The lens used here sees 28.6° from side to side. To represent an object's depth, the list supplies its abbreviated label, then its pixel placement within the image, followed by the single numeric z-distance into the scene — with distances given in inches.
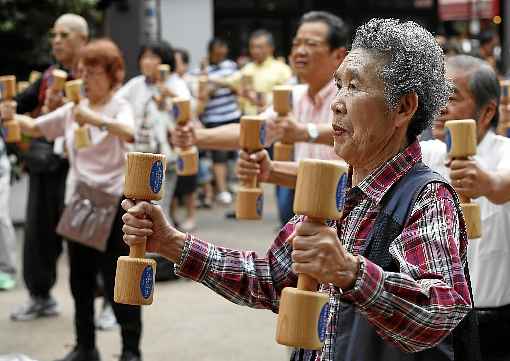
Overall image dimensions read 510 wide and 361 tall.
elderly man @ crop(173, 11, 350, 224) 188.5
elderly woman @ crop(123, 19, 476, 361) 82.1
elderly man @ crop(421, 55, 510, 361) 128.6
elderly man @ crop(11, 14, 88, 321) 251.6
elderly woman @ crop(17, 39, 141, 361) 215.9
